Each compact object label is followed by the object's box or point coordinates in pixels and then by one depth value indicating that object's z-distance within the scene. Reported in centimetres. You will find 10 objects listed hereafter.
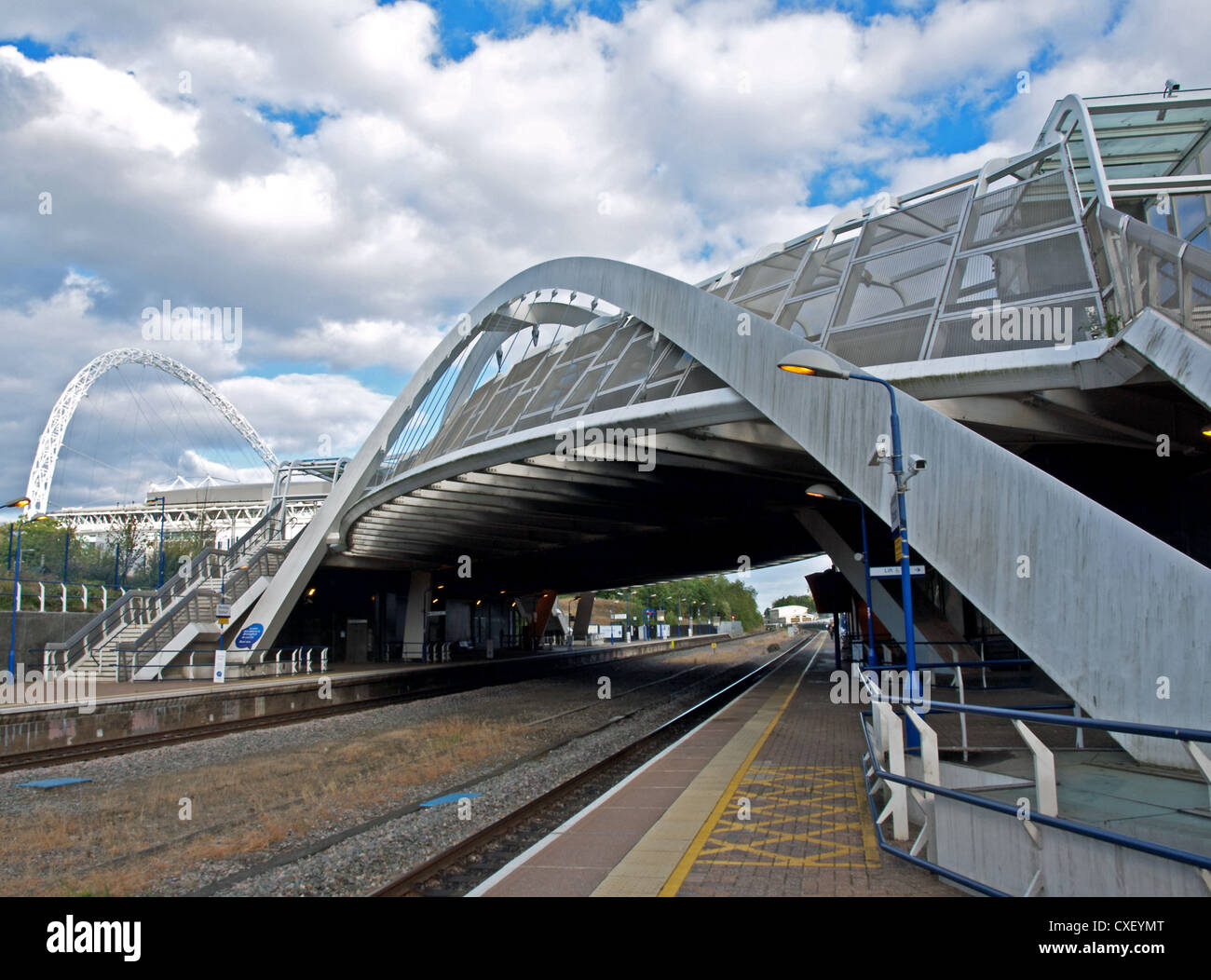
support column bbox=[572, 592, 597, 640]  9506
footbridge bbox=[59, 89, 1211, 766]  908
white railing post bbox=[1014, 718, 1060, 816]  531
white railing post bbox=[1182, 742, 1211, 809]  440
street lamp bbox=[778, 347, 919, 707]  953
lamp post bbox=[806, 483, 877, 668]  1917
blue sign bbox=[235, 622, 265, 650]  3175
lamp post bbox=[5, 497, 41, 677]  2088
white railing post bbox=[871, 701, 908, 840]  738
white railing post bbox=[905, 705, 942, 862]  642
